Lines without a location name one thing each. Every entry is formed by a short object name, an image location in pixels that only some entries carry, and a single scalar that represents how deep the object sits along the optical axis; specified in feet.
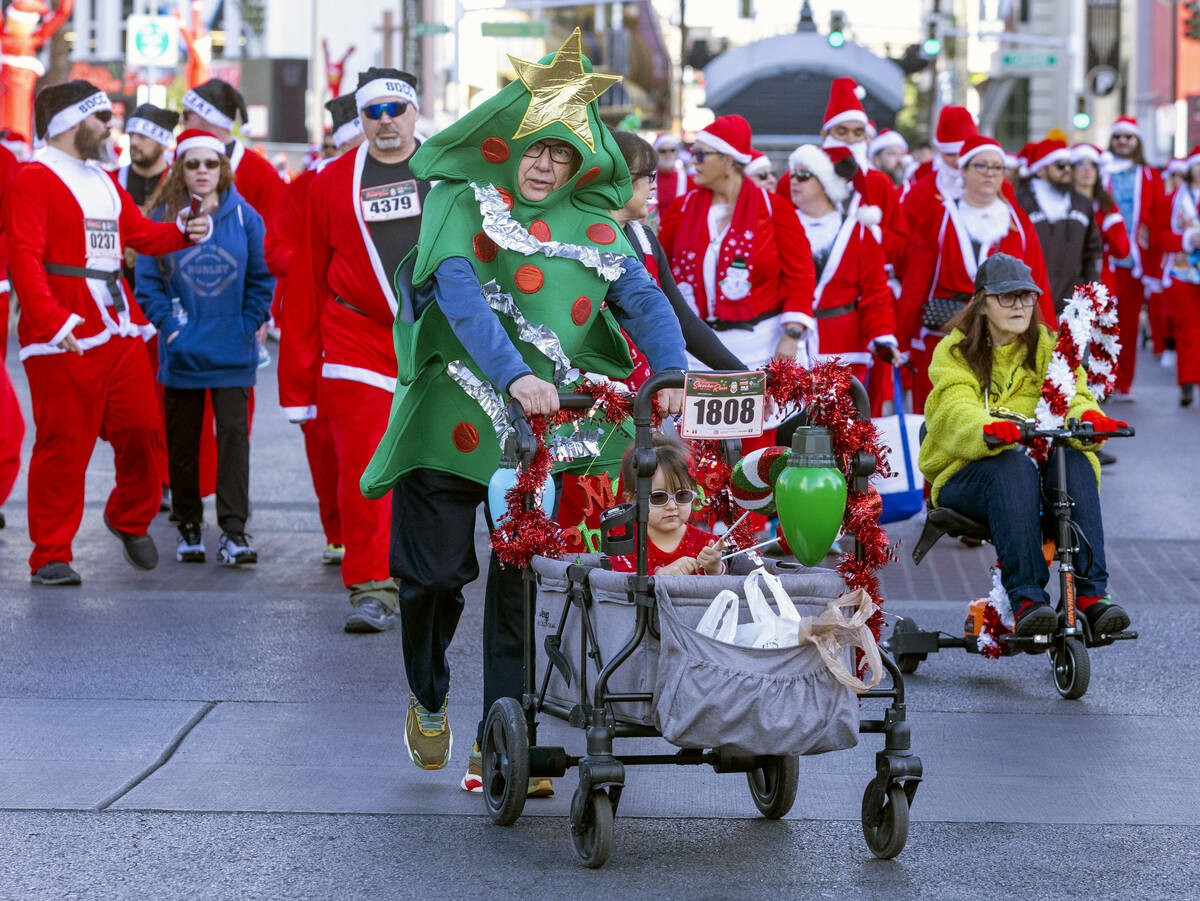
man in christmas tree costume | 32.28
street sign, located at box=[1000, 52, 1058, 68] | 240.41
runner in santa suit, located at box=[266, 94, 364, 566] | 55.13
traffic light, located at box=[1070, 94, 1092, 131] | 221.48
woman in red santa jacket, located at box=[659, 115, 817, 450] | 57.69
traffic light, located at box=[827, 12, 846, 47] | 279.16
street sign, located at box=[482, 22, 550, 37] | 250.07
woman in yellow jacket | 43.28
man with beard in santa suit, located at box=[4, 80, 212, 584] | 52.96
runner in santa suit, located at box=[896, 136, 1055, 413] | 64.65
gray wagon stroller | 28.42
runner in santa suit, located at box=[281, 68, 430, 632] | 47.49
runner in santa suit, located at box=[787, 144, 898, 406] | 62.04
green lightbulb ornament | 29.03
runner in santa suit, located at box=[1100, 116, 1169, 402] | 113.67
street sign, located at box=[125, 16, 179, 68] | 158.54
